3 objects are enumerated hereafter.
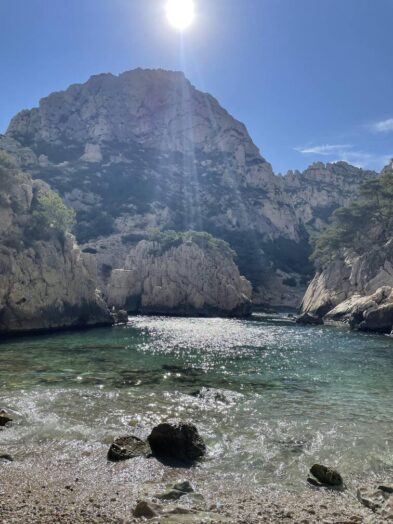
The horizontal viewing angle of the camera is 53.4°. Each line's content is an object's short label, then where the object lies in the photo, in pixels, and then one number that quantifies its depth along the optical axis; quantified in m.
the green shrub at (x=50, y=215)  65.63
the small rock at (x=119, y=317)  72.75
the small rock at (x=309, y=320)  75.97
